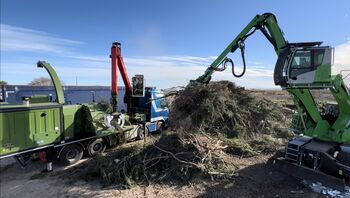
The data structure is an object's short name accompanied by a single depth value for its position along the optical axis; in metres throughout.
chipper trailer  6.32
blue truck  11.42
